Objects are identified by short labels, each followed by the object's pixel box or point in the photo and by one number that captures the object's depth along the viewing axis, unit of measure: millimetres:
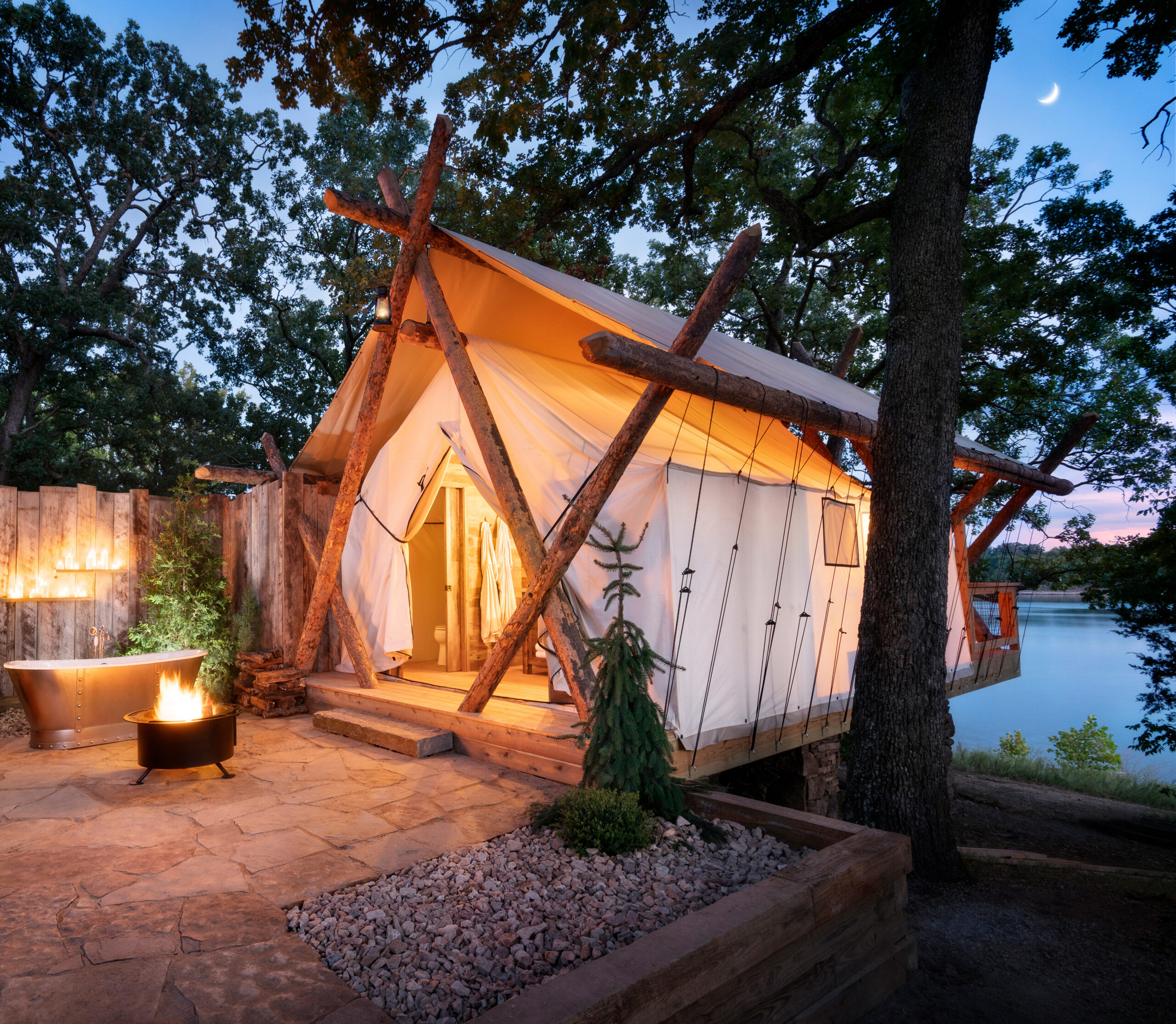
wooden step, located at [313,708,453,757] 4469
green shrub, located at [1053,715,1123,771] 12219
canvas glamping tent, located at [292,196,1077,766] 3936
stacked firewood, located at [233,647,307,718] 5801
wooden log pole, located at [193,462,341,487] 6723
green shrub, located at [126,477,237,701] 5938
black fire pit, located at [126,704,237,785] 3816
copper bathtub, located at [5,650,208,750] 4695
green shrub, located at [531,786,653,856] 2771
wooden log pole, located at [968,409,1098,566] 6219
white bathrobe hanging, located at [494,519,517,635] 6934
